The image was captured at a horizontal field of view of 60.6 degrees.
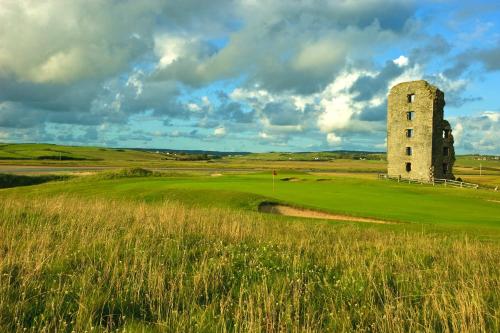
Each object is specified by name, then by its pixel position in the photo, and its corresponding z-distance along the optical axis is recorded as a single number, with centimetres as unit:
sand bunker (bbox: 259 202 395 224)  2117
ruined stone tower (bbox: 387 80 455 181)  5759
